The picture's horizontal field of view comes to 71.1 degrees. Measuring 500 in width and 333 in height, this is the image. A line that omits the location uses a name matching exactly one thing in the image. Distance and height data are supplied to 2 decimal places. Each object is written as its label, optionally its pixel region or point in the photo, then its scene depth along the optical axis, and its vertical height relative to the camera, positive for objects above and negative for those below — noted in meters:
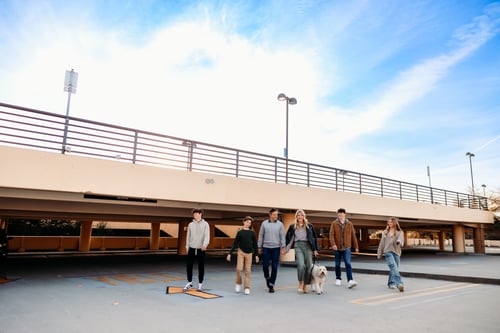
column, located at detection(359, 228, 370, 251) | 37.19 -0.82
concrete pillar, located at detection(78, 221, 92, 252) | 25.12 -0.82
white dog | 7.37 -0.99
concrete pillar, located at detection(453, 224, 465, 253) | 27.14 -0.25
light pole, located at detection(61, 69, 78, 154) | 10.66 +4.32
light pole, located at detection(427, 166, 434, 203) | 39.29 +7.01
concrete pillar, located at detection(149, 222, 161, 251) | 28.77 -0.86
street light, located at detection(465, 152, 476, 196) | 33.09 +7.37
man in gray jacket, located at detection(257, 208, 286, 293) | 7.73 -0.26
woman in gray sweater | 7.96 -0.33
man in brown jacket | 8.15 -0.17
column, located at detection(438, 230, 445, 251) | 32.41 -0.51
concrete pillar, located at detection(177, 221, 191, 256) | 21.41 -0.65
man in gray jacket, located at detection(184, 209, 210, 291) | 7.61 -0.24
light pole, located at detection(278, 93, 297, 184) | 16.33 +6.07
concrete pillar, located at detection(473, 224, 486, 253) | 26.56 -0.28
